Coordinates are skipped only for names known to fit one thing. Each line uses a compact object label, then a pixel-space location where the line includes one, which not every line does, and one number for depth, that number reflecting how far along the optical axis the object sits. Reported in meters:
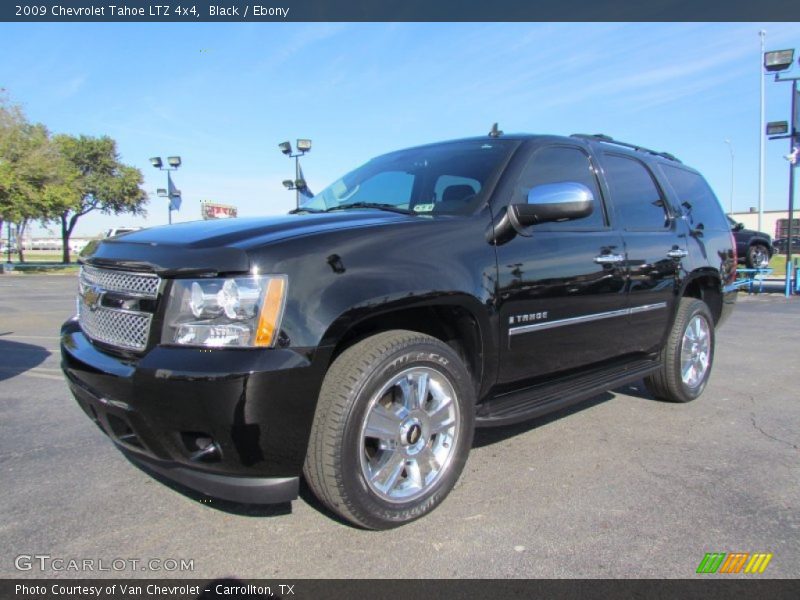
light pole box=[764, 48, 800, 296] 15.27
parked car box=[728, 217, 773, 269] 17.52
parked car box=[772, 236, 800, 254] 35.58
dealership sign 26.23
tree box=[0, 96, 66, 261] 26.73
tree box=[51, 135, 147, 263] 40.03
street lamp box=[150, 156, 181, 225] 26.31
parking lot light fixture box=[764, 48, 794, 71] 15.29
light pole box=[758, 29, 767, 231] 23.50
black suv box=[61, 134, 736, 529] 2.23
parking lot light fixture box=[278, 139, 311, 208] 20.56
